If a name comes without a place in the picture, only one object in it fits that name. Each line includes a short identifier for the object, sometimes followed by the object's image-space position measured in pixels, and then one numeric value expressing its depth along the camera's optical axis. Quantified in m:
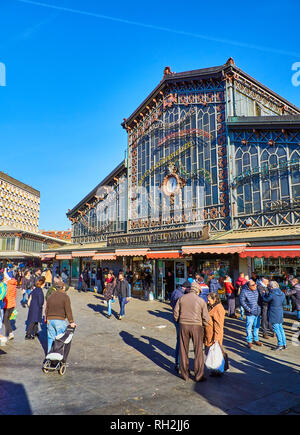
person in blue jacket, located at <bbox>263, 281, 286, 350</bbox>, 8.23
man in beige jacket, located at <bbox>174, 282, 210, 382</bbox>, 5.91
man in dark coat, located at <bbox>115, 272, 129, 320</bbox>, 12.41
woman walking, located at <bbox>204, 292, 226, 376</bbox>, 6.25
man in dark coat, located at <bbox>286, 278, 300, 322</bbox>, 9.76
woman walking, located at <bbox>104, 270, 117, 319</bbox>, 12.84
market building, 14.46
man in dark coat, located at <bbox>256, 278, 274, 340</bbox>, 9.43
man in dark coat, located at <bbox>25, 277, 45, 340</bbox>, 9.12
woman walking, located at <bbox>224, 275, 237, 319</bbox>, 12.66
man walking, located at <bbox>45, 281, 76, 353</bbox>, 6.52
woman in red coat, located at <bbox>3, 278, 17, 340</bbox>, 8.75
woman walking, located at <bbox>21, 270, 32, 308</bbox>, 14.55
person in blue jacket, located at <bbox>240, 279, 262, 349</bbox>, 8.32
